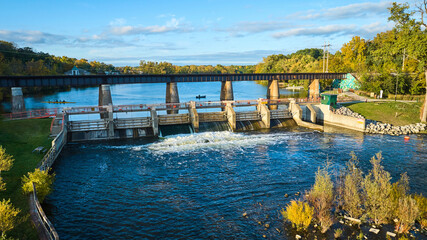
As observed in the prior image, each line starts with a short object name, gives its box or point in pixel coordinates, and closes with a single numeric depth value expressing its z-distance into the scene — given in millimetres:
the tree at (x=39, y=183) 20391
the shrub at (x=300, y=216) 17703
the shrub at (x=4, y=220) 13477
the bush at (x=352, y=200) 18797
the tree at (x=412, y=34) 43344
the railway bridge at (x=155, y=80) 56094
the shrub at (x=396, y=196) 18188
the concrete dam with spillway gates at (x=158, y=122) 41369
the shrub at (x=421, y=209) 18234
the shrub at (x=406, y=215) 16672
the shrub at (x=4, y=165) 19691
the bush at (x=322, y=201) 17700
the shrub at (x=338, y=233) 16812
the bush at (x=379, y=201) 17828
